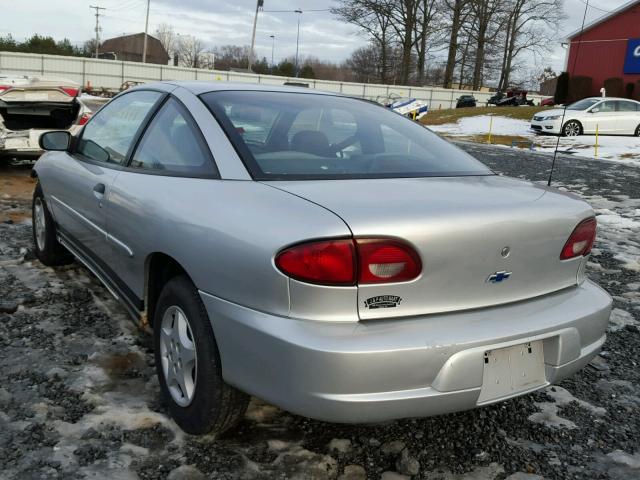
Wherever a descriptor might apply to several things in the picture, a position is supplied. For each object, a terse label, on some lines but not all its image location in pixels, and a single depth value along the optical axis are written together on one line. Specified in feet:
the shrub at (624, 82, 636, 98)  99.55
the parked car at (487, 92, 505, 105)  149.53
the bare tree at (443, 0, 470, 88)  138.62
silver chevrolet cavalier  6.12
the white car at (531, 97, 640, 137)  65.36
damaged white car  24.74
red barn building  101.96
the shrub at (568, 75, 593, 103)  102.34
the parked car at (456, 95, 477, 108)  145.18
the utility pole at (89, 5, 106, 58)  250.02
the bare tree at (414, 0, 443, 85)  142.51
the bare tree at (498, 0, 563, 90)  150.30
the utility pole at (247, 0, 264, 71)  140.77
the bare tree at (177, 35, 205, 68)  278.46
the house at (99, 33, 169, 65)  294.05
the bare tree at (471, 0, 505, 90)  140.46
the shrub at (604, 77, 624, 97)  100.78
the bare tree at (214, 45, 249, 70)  294.80
